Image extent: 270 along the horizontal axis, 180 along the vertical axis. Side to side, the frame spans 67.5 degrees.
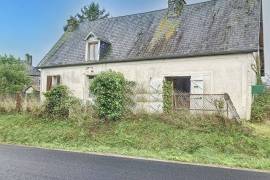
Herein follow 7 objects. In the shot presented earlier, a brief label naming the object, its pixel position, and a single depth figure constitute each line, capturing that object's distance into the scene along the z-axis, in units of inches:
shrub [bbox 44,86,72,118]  418.0
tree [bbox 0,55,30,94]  821.0
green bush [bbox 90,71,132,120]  379.9
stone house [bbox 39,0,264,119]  406.4
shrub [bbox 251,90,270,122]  388.7
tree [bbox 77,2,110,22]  1302.8
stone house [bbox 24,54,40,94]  1038.9
